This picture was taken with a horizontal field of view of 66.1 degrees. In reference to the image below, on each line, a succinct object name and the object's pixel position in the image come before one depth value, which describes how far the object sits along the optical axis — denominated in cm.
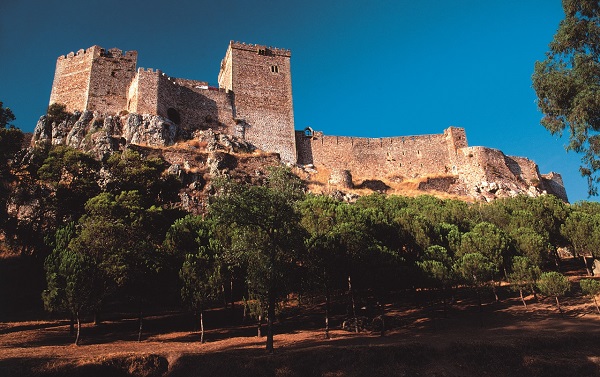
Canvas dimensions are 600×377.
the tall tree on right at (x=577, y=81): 1702
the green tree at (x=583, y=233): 3134
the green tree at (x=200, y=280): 2200
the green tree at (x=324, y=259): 2258
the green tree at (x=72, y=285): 2073
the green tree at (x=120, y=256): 2252
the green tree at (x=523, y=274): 2556
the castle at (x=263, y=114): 5144
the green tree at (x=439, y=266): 2458
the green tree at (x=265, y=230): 1927
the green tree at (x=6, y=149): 2466
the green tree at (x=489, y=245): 2709
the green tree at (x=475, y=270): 2467
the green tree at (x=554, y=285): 2406
